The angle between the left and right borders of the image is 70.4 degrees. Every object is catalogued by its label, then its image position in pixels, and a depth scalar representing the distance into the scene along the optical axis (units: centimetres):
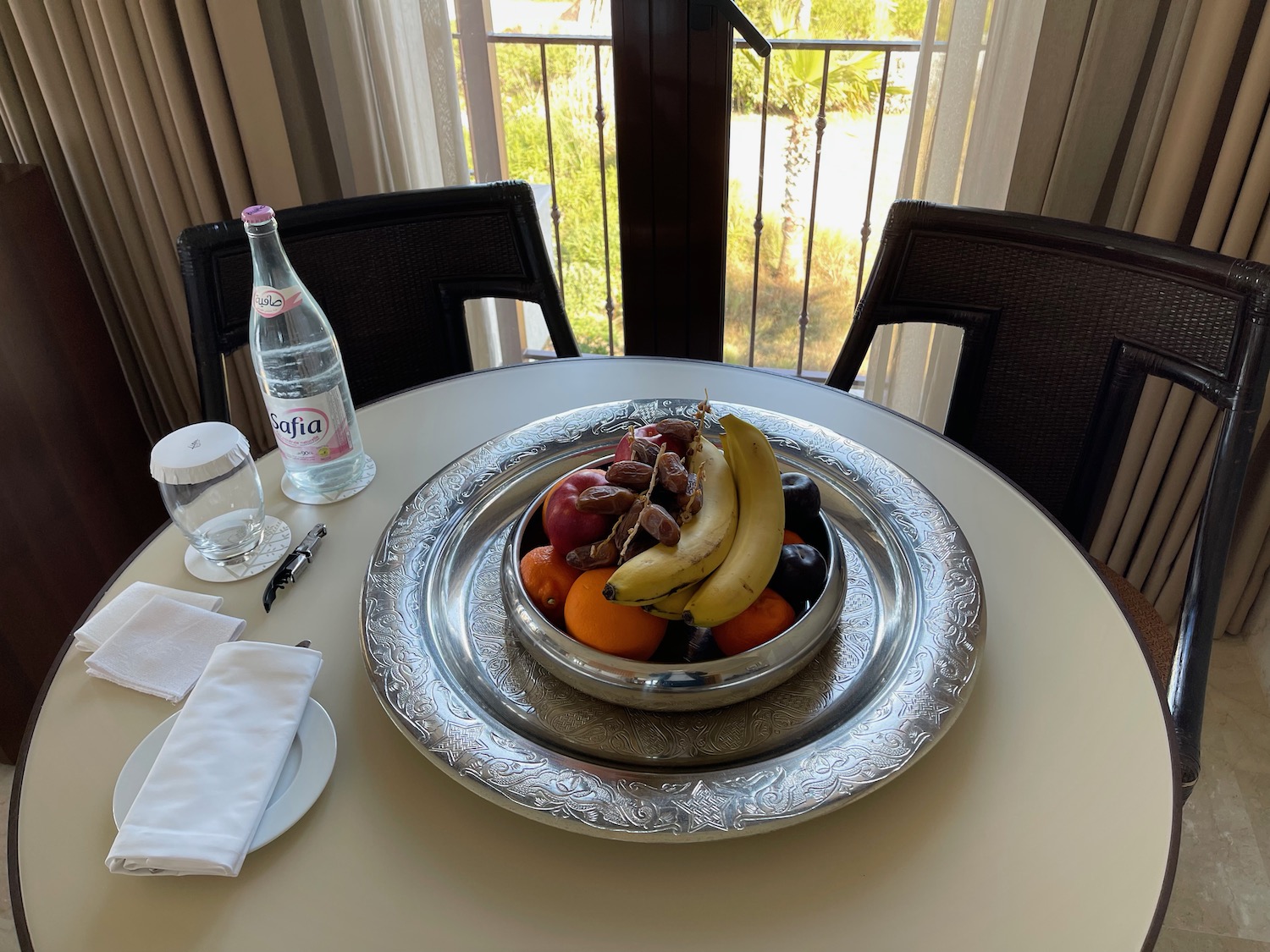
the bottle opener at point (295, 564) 85
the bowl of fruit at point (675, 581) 68
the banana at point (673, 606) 70
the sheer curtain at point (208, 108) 164
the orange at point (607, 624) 69
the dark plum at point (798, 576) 74
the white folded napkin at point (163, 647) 76
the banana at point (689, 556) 67
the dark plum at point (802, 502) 80
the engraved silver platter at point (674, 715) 62
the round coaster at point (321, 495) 98
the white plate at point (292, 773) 65
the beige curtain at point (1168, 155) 136
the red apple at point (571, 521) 73
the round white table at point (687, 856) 59
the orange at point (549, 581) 73
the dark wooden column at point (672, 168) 161
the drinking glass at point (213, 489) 83
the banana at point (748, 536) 68
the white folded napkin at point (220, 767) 60
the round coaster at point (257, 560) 88
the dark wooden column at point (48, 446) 156
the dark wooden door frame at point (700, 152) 169
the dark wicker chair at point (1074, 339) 101
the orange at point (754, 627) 70
